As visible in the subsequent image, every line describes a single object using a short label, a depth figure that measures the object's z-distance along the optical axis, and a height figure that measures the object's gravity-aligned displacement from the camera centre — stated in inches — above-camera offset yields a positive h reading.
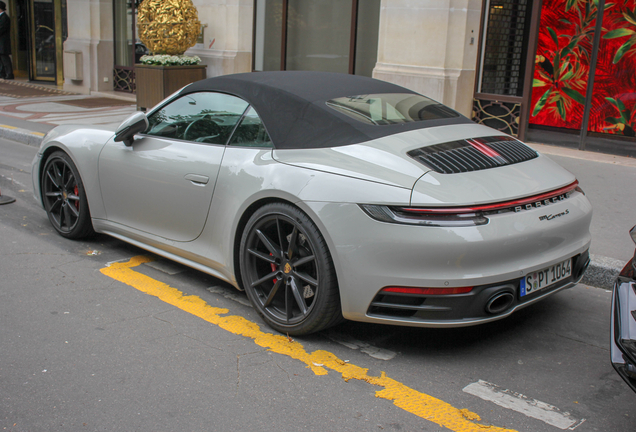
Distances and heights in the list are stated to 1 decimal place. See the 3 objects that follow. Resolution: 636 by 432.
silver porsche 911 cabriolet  119.4 -27.6
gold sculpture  466.6 +24.4
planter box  468.5 -16.7
